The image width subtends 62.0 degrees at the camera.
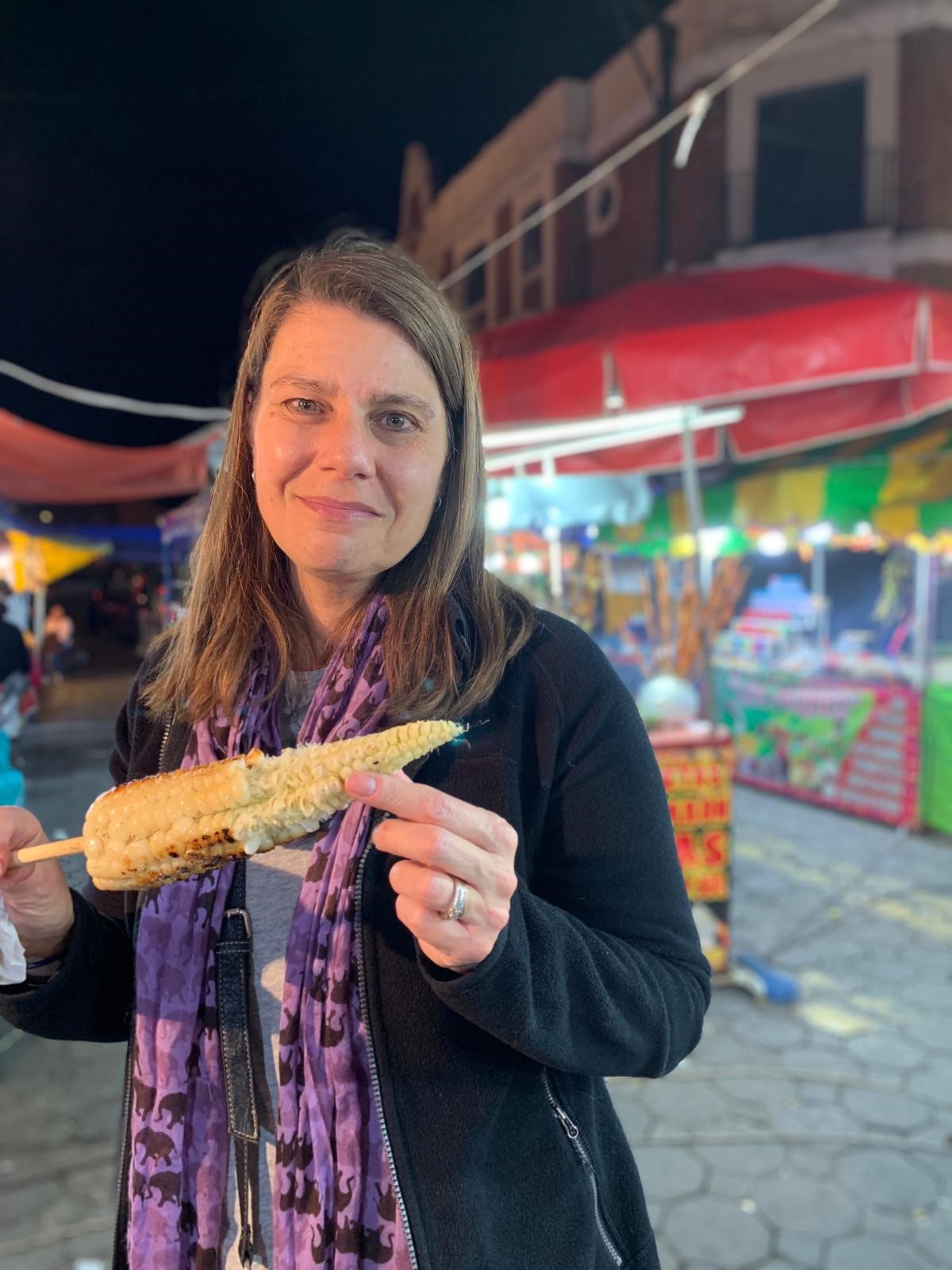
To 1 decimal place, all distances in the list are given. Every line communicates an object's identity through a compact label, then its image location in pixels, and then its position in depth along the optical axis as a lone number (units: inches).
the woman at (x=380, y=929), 46.4
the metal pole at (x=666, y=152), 522.0
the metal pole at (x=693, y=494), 166.6
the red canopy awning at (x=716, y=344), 129.8
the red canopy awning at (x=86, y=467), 238.7
